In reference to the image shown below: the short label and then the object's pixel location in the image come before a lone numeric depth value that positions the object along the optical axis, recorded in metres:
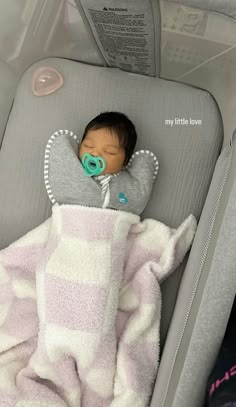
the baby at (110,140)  1.09
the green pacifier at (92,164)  1.09
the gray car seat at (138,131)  1.21
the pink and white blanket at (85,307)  1.02
